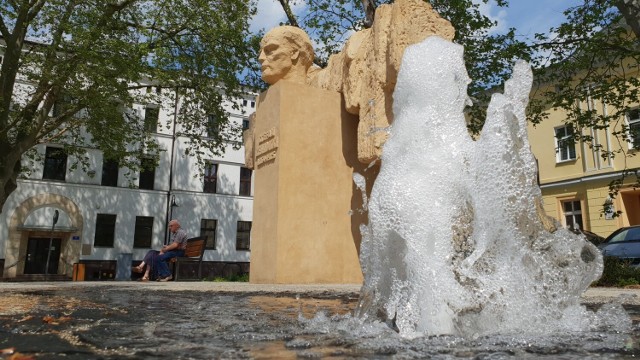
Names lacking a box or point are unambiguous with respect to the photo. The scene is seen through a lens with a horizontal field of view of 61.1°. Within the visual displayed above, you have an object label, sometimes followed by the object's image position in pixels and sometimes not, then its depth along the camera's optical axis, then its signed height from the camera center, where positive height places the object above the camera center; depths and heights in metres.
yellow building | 21.50 +3.80
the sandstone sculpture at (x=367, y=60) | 6.68 +2.83
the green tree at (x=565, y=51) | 12.30 +5.21
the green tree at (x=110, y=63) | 11.95 +4.73
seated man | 10.64 +0.12
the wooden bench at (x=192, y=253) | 10.87 +0.16
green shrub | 8.49 -0.08
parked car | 10.54 +0.47
